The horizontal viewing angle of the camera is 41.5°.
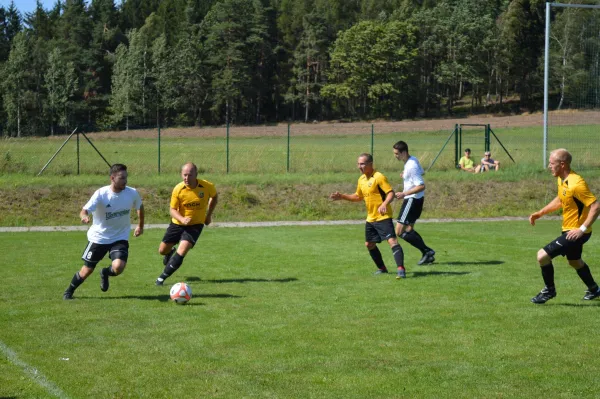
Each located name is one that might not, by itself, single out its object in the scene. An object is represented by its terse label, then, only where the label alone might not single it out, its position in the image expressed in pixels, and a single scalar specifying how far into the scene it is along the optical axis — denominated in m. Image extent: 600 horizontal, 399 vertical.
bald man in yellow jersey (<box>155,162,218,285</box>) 11.52
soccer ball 9.95
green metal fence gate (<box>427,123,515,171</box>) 30.62
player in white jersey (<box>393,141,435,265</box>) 13.00
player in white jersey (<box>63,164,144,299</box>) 10.34
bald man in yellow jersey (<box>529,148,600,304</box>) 9.30
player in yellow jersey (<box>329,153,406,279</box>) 11.99
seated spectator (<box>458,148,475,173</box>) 29.36
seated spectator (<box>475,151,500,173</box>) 29.48
